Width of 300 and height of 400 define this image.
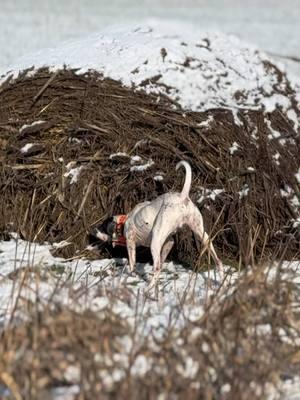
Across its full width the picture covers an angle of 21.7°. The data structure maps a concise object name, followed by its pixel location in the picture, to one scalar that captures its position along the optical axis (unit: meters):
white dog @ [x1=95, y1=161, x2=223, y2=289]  6.94
